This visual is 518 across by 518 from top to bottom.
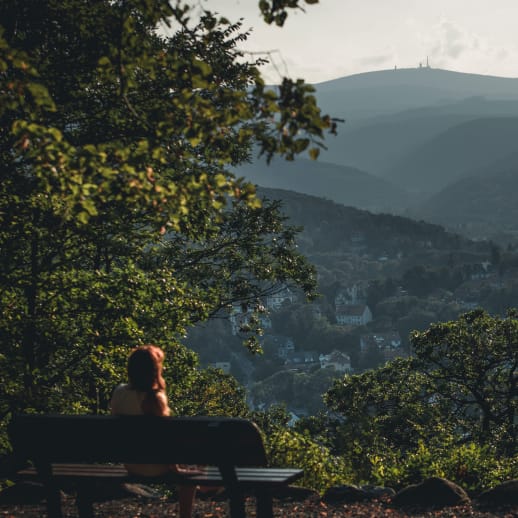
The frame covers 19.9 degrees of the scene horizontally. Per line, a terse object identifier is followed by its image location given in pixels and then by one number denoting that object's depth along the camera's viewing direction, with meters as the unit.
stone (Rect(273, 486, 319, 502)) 14.74
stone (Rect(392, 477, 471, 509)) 14.14
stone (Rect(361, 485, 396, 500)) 14.84
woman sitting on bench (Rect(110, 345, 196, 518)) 9.79
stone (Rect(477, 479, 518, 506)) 13.85
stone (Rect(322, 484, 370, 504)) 14.63
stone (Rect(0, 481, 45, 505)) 14.39
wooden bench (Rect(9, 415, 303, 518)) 9.01
